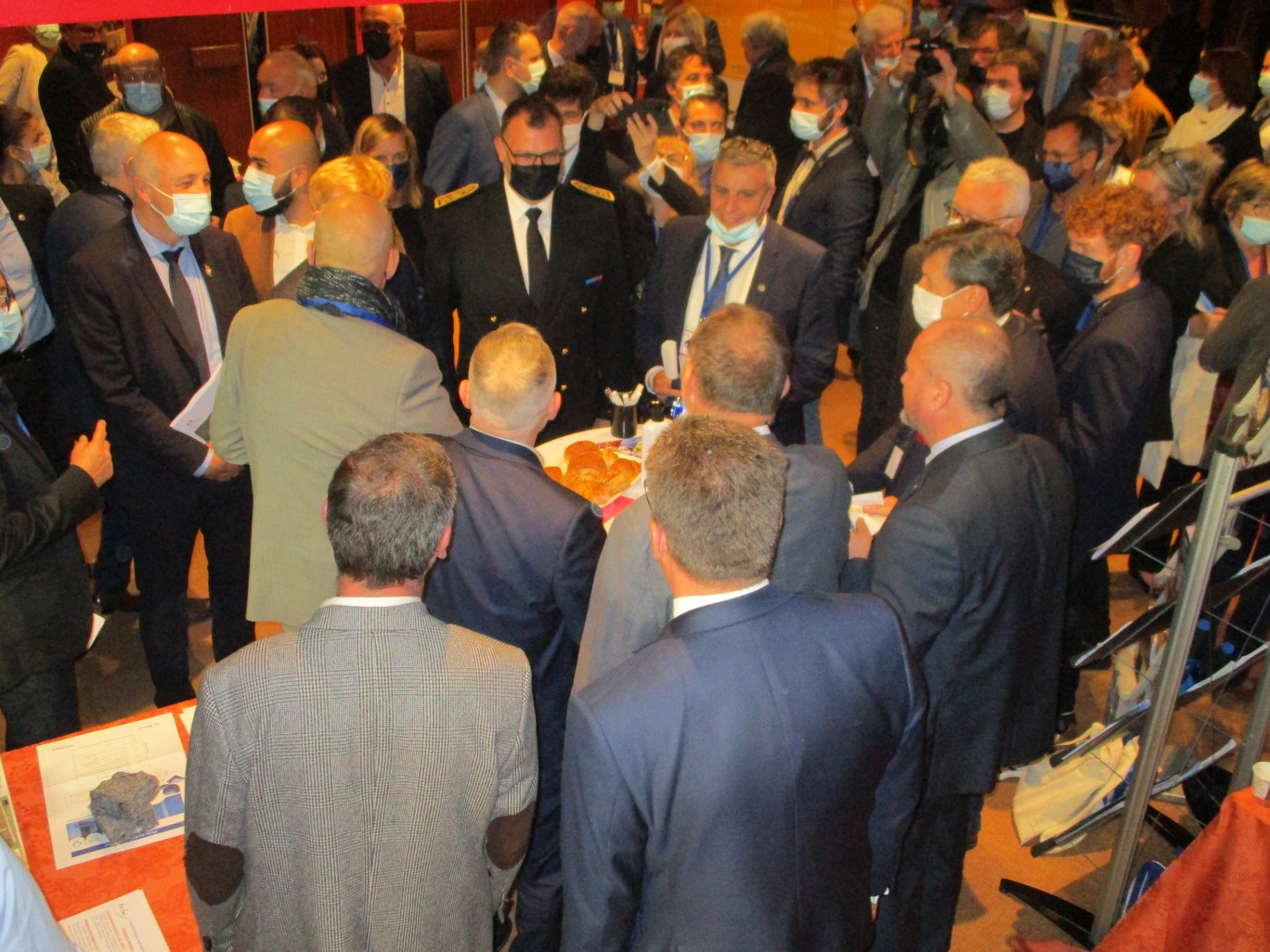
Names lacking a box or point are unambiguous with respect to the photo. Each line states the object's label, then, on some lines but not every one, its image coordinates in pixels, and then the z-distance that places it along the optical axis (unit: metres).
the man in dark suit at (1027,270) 3.83
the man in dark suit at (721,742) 1.68
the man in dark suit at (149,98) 5.05
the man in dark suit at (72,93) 5.92
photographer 4.95
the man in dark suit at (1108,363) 3.46
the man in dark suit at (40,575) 2.59
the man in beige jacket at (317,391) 2.68
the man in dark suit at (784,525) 2.25
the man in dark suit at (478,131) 5.59
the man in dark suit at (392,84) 6.82
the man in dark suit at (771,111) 6.52
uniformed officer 4.03
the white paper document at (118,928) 2.03
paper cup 2.11
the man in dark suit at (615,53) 8.45
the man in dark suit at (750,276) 3.89
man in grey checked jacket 1.74
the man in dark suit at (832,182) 5.02
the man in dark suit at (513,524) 2.40
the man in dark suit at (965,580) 2.39
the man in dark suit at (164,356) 3.23
